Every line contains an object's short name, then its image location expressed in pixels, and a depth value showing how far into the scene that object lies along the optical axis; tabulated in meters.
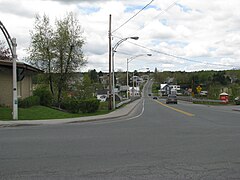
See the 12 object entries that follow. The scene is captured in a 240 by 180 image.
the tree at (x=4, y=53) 44.41
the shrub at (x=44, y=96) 35.50
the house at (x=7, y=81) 27.23
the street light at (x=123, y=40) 35.56
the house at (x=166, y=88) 155.60
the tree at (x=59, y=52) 38.62
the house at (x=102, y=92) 130.77
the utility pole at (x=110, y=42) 34.91
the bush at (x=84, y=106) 30.73
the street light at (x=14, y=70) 21.28
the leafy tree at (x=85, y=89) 45.04
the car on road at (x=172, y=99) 65.62
